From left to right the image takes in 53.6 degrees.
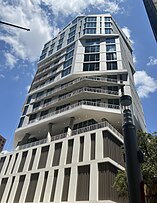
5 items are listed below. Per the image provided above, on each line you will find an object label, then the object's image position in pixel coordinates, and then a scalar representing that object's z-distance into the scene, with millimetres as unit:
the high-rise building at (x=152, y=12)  32109
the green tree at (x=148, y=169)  11807
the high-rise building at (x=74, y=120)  16463
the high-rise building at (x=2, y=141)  85048
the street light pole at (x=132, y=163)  2818
